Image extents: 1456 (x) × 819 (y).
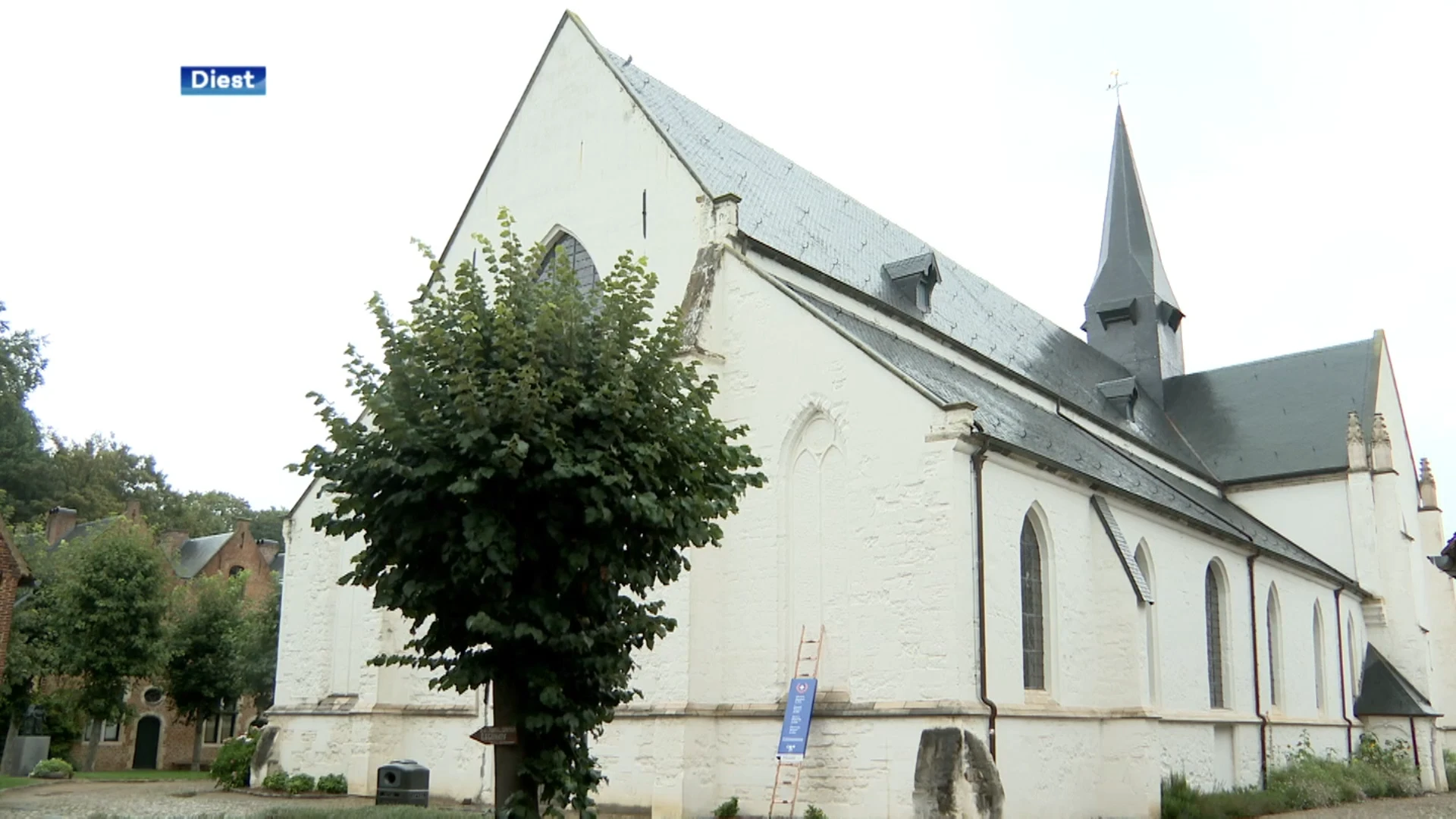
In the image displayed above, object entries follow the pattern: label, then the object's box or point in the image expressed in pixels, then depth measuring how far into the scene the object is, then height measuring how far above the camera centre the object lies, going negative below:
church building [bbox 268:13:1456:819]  15.98 +1.44
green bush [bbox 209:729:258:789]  22.47 -2.14
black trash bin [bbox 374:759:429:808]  15.27 -1.68
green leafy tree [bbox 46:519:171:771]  30.92 +0.72
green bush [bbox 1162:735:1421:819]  18.83 -2.19
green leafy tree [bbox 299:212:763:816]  9.77 +1.27
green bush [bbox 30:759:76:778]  26.59 -2.69
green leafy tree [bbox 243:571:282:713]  32.59 -0.13
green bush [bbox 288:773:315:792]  20.39 -2.25
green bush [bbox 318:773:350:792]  20.09 -2.20
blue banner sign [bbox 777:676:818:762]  15.62 -0.80
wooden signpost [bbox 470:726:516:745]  9.89 -0.67
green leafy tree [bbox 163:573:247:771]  35.53 -0.23
